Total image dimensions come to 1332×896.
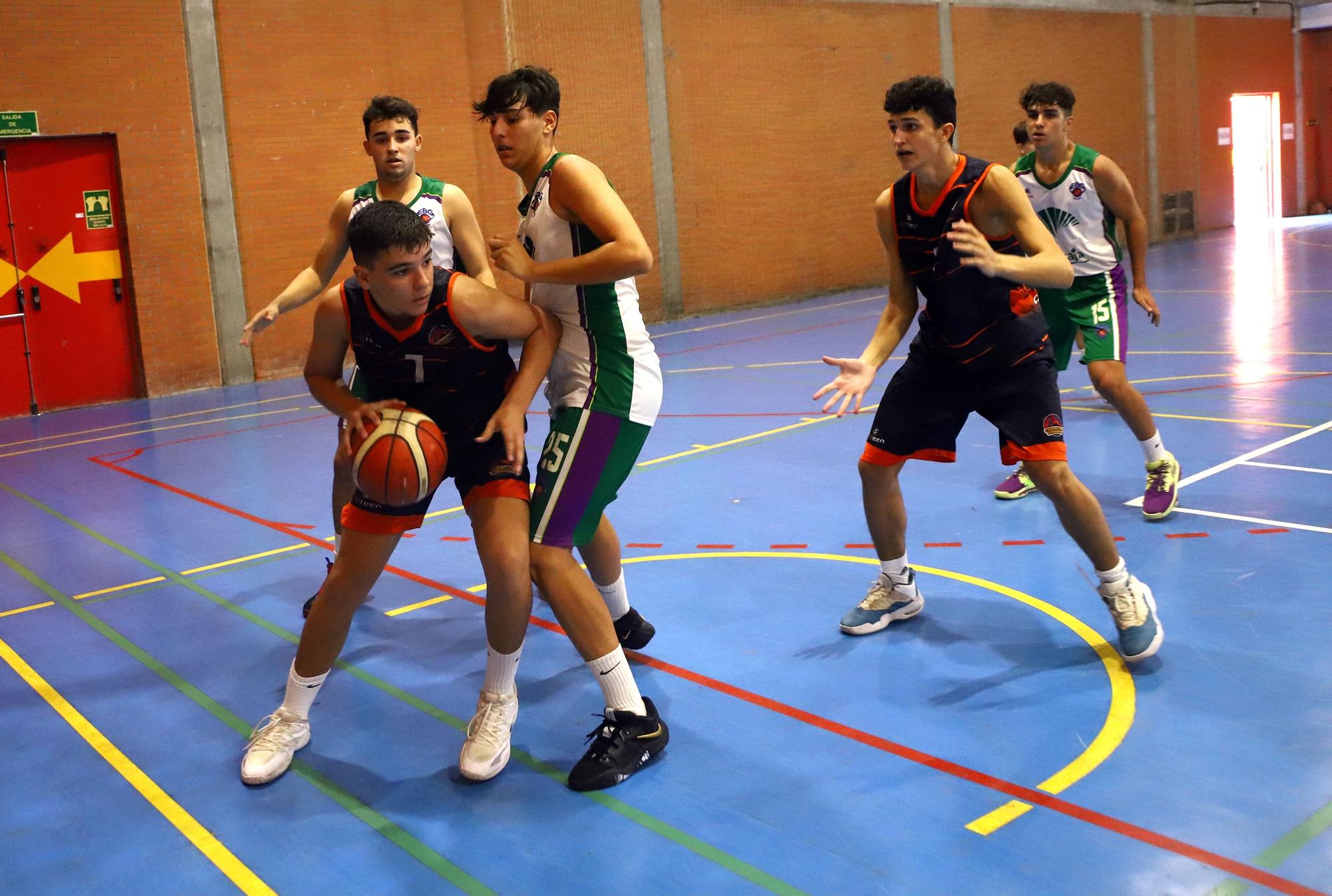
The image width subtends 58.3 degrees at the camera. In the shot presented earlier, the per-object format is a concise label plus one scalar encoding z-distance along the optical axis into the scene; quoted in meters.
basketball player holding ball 3.46
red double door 11.73
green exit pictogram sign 12.09
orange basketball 3.37
